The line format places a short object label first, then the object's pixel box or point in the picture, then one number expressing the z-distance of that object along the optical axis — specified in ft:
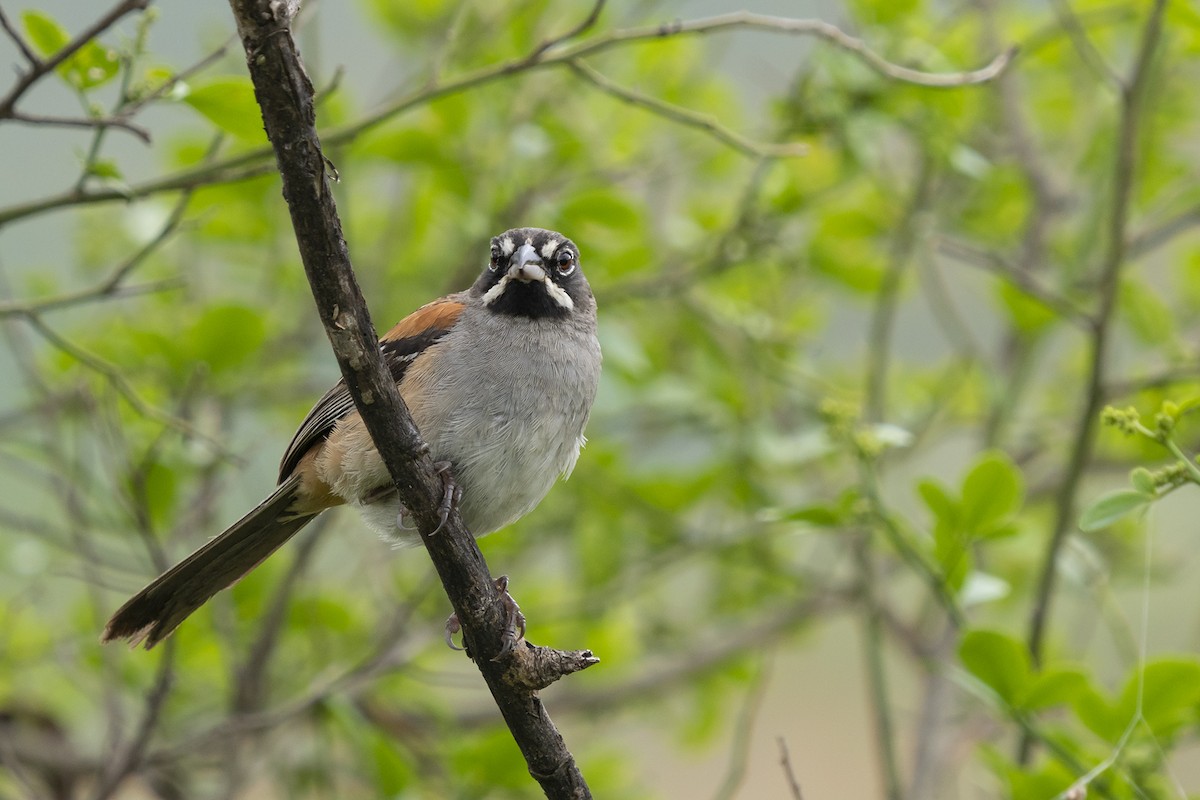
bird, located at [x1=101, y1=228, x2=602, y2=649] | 25.45
